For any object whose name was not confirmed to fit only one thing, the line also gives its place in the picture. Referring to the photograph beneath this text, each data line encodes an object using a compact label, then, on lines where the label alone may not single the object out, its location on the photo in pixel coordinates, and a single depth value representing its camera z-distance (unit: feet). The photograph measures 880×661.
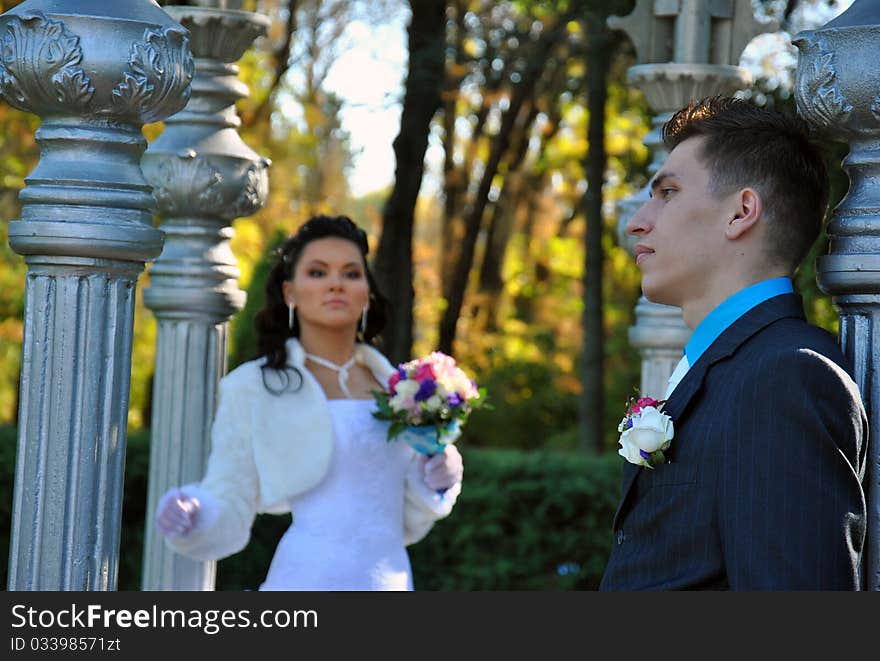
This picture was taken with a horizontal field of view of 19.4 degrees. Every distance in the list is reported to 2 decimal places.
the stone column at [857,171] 16.75
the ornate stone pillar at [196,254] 31.12
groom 14.51
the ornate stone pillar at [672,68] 32.10
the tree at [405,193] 65.32
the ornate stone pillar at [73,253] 18.42
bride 29.45
